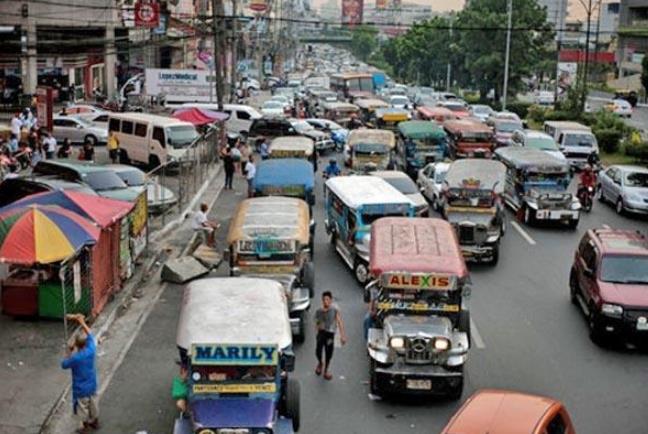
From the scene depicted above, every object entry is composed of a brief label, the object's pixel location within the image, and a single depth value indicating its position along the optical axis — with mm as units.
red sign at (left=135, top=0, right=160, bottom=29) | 56781
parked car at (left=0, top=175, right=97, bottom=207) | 27359
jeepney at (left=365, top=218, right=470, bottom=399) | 16250
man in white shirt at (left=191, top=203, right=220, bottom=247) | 26594
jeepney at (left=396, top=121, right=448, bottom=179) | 41156
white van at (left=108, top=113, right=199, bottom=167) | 40094
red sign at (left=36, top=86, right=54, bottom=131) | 41500
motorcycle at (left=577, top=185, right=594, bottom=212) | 35050
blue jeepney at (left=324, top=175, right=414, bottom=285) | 24516
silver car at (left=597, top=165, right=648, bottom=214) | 34062
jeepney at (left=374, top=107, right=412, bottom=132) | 53156
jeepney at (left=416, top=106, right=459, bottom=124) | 53647
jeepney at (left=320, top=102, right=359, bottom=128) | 61688
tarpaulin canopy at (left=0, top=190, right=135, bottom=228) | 20578
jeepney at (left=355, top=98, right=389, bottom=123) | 60838
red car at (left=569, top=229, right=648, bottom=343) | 19078
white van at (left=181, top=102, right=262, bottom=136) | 54469
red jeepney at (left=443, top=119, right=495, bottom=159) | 42219
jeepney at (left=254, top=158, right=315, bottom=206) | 27547
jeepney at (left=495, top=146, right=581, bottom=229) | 31531
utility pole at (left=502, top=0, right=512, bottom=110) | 78875
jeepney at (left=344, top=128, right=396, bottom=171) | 39219
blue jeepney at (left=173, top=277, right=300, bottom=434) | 13062
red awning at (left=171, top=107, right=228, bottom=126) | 47188
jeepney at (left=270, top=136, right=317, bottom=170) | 36406
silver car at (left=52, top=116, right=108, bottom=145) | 48094
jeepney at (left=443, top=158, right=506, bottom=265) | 26438
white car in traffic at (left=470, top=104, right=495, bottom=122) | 65438
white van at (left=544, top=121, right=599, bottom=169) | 44656
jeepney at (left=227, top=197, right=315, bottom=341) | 19469
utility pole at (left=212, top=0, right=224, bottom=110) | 51562
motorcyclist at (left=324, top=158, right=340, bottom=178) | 36062
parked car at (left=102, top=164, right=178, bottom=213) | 30625
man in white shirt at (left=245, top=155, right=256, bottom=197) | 34434
